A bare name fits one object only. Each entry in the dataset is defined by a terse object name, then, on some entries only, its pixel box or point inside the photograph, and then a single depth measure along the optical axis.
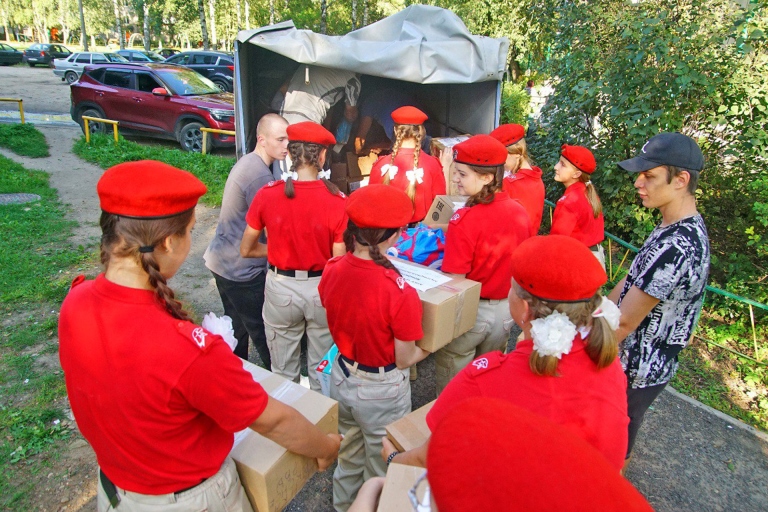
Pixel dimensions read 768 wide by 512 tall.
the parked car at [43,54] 32.38
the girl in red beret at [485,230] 2.82
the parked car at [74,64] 24.44
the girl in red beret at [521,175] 4.19
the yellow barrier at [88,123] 11.00
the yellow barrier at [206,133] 10.34
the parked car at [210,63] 19.81
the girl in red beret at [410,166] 4.45
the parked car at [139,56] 24.83
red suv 11.10
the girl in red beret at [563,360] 1.40
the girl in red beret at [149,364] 1.34
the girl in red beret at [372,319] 2.25
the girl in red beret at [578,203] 3.94
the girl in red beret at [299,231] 3.00
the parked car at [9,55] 32.38
